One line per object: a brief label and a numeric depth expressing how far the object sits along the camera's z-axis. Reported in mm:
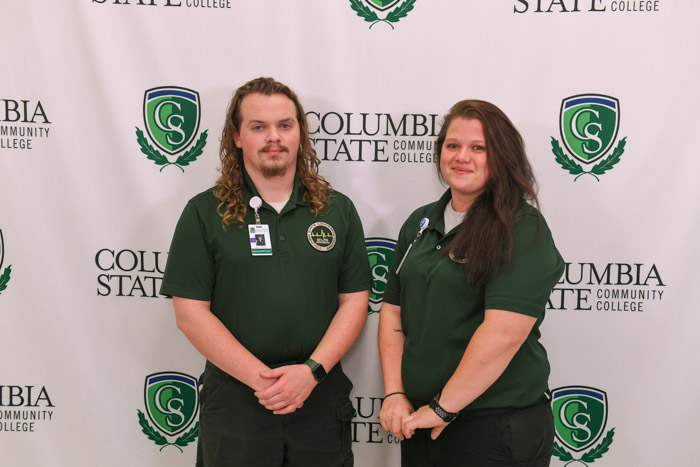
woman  1395
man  1640
